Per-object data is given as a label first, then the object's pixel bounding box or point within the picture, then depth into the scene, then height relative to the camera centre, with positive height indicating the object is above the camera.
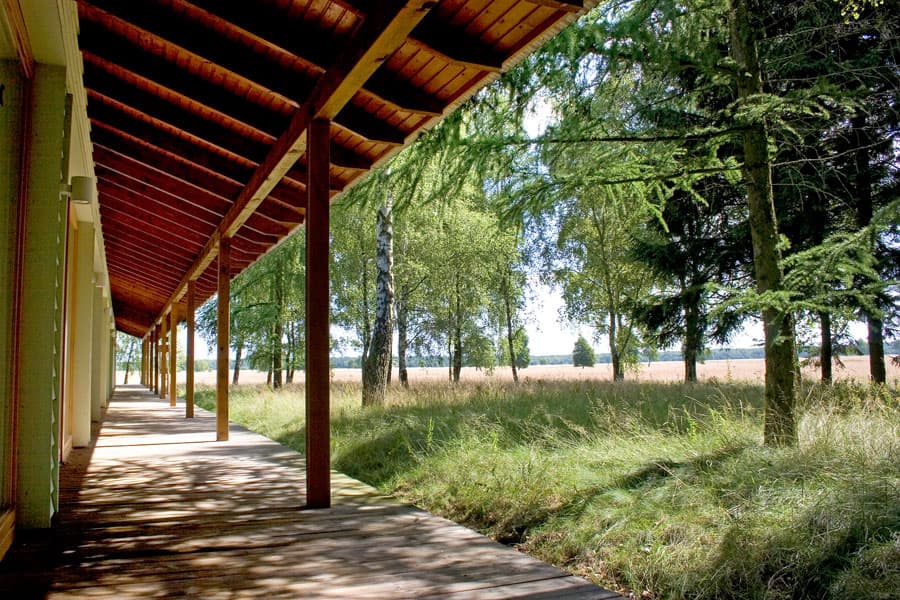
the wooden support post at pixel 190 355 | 11.12 -0.02
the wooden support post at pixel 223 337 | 7.98 +0.20
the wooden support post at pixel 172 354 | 14.41 +0.01
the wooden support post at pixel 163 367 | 18.09 -0.33
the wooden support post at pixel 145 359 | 29.70 -0.18
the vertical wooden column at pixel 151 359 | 25.17 -0.16
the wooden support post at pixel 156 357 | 21.06 -0.08
